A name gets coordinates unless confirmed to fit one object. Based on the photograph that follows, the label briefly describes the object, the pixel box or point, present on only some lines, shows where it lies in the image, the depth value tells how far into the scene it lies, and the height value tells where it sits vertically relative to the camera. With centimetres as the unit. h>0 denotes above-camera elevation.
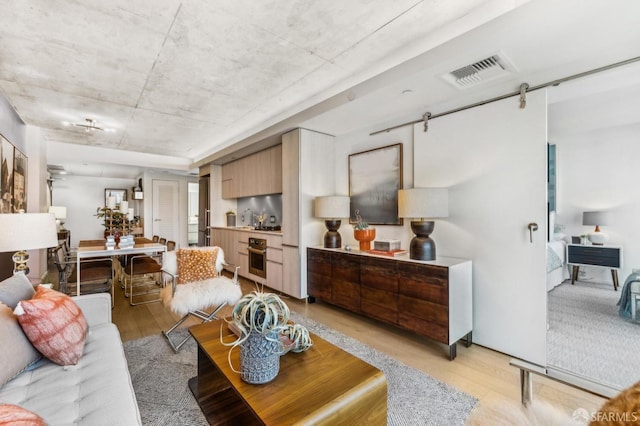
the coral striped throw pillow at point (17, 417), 78 -58
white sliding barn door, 236 +0
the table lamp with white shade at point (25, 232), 189 -14
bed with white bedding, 266 -53
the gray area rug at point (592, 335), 222 -117
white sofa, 113 -80
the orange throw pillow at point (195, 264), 304 -56
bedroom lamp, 338 -13
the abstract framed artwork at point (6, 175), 299 +41
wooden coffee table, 119 -81
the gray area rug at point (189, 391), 175 -125
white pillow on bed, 331 -30
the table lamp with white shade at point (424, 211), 272 +1
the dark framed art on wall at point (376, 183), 343 +36
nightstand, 337 -55
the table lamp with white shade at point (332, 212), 364 +0
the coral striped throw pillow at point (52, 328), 144 -61
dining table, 343 -49
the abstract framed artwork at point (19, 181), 348 +41
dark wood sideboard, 245 -79
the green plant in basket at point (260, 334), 127 -55
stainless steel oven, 460 -75
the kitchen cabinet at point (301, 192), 387 +28
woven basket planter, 131 -68
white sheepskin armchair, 264 -74
